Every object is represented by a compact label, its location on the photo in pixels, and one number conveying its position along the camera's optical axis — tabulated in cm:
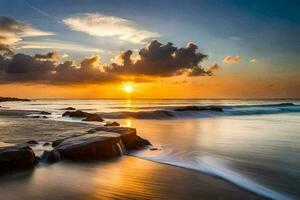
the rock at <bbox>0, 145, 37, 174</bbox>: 590
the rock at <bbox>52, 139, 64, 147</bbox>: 846
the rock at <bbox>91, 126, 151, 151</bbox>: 887
